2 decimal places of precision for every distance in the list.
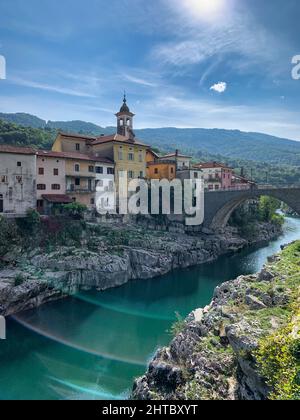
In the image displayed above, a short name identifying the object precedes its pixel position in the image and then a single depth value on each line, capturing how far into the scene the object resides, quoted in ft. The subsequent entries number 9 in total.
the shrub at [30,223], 115.34
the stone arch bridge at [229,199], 137.09
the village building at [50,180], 127.95
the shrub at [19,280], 92.80
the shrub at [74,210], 126.62
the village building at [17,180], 115.85
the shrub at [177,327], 67.00
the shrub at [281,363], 30.40
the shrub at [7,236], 104.63
